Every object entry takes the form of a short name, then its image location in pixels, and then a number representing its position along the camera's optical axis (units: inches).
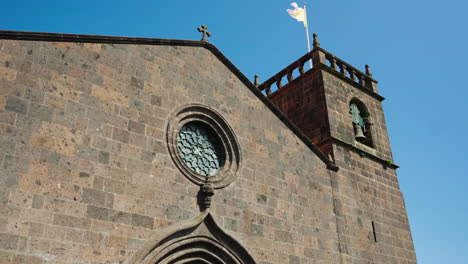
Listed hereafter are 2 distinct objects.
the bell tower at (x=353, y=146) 477.7
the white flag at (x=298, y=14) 664.4
